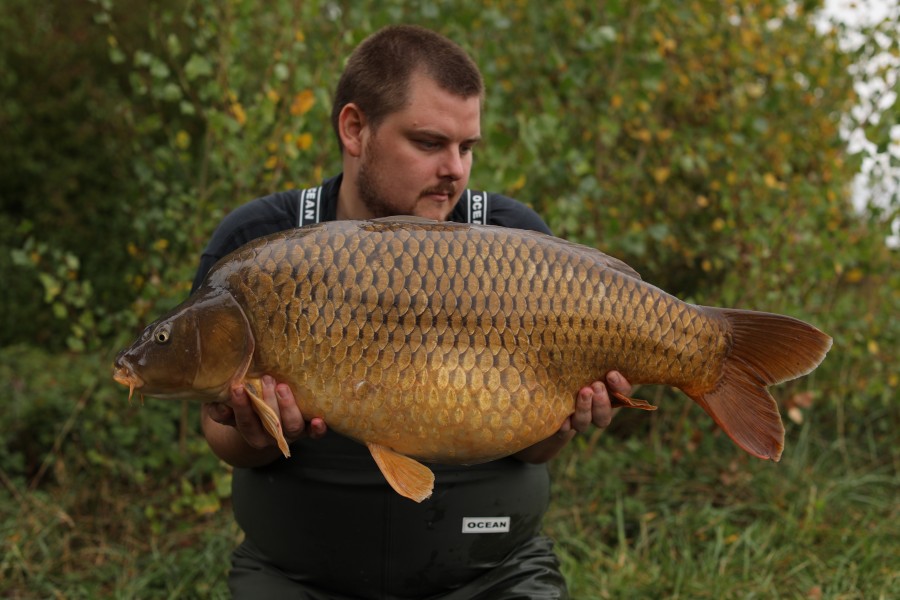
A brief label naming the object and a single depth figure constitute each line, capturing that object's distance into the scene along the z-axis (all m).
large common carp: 1.42
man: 1.75
